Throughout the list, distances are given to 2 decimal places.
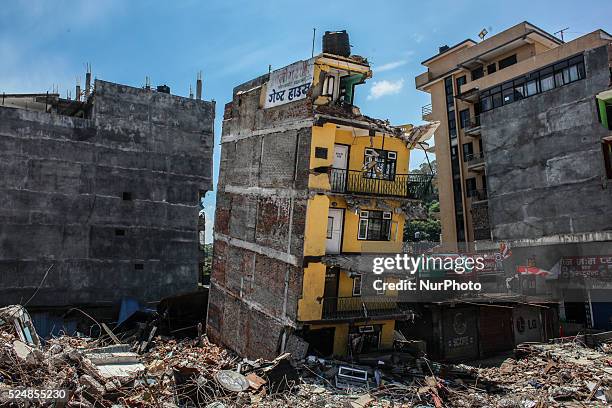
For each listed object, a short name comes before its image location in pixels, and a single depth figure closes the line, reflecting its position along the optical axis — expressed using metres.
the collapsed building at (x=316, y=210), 21.00
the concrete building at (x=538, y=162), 30.70
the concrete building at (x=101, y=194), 31.08
